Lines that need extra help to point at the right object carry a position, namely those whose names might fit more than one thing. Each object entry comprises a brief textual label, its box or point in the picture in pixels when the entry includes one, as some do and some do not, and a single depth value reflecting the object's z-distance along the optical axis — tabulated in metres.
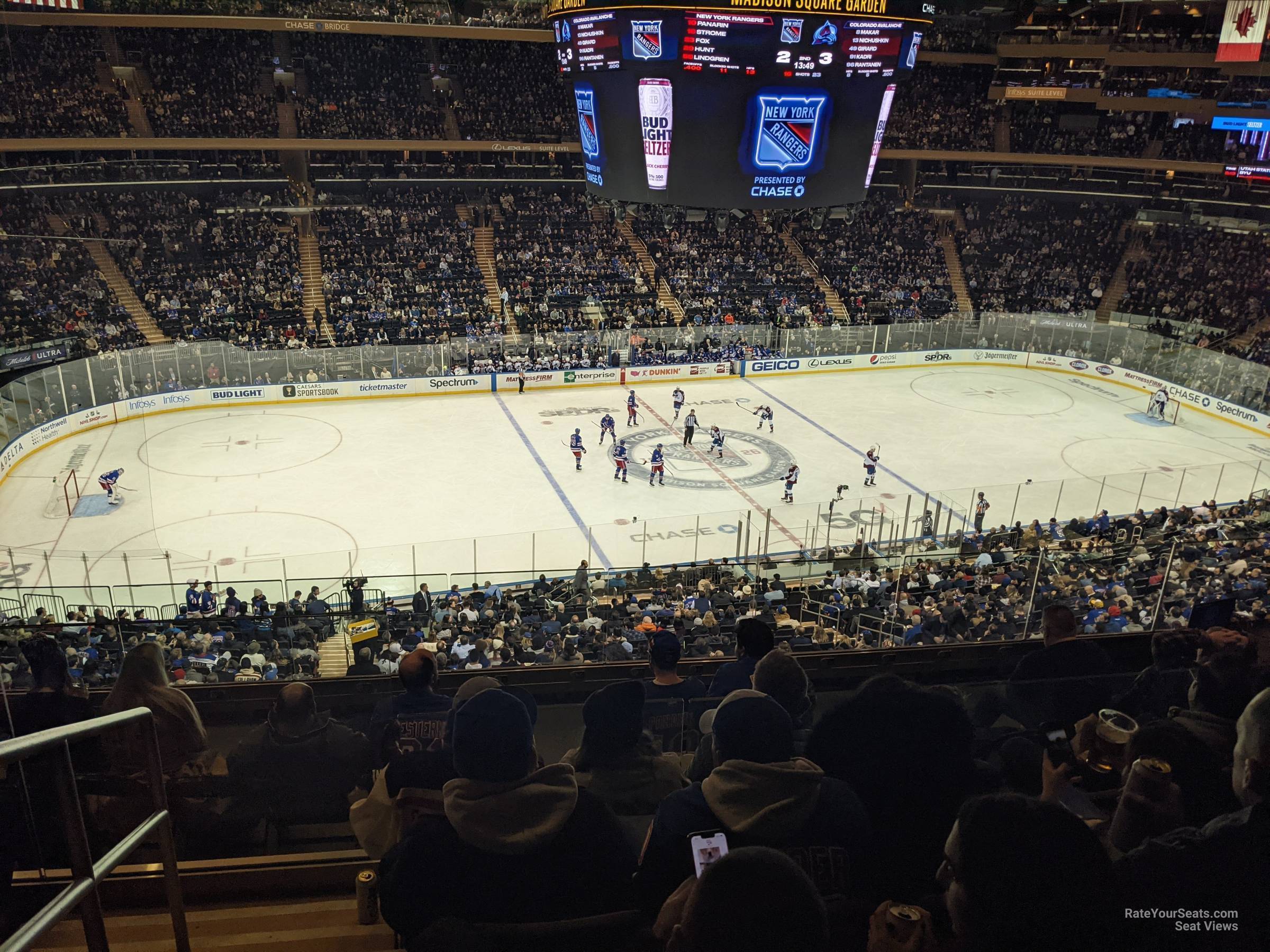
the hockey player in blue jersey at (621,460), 25.34
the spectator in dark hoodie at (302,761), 4.18
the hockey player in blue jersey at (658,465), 25.17
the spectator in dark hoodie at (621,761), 4.05
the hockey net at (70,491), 22.50
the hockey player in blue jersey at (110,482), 22.72
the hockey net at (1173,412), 32.38
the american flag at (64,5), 28.23
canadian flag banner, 33.12
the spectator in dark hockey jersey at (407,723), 4.38
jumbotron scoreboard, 20.73
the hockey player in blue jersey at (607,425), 27.92
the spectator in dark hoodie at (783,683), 4.47
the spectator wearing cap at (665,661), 5.39
